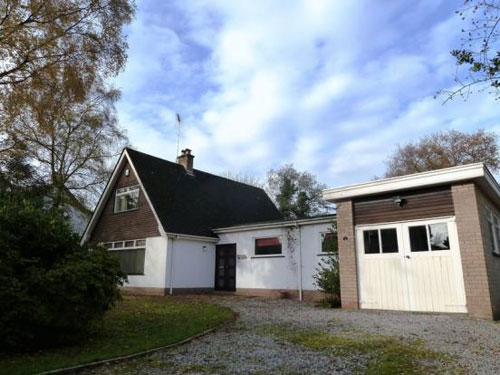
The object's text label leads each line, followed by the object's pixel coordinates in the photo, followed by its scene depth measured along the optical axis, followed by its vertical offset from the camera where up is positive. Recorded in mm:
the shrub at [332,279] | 11359 -169
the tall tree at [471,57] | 4820 +2857
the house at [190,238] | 15289 +1540
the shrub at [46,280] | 5352 -119
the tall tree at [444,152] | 29844 +10169
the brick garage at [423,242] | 8922 +815
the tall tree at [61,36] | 9898 +6525
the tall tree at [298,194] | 34344 +7227
